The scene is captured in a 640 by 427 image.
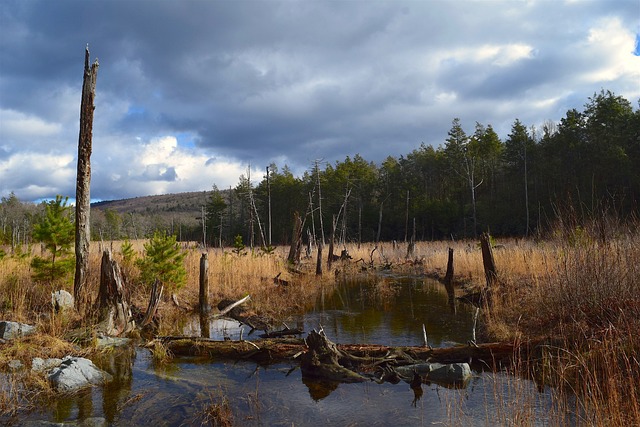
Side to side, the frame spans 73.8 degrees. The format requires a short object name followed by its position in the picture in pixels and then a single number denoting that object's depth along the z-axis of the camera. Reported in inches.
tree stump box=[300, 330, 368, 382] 233.6
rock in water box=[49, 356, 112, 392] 216.4
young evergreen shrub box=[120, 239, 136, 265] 460.4
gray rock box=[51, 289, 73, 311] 324.7
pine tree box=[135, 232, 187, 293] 422.0
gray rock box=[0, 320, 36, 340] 278.8
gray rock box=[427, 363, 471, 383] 226.2
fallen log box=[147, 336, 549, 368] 247.8
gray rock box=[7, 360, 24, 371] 235.9
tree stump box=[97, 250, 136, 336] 333.7
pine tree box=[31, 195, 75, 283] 375.2
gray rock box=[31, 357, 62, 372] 231.1
